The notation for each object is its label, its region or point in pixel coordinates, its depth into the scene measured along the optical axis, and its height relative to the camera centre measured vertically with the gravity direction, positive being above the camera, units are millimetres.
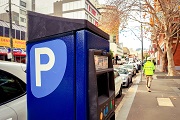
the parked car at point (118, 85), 8906 -1105
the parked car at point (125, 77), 12731 -1040
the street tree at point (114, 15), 14461 +3341
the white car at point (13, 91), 2418 -401
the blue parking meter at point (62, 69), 1638 -70
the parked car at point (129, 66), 19669 -571
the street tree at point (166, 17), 14602 +3471
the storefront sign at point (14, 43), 25041 +2421
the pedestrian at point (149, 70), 10594 -507
